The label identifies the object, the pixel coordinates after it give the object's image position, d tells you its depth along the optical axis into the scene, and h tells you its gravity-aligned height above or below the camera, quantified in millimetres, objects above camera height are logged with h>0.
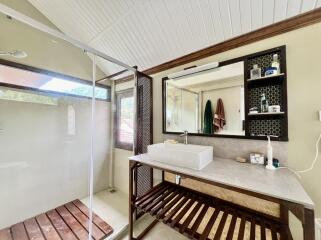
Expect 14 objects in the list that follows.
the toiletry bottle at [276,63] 1307 +504
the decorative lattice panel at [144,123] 2172 -23
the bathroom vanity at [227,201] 858 -802
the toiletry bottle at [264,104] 1363 +152
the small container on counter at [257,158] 1344 -334
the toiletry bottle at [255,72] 1397 +458
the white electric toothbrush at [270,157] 1257 -307
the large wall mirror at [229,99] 1344 +240
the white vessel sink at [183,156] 1260 -320
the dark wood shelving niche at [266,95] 1291 +238
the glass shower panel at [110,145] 2547 -418
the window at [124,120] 2586 +28
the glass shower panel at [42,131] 1799 -127
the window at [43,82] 1814 +556
